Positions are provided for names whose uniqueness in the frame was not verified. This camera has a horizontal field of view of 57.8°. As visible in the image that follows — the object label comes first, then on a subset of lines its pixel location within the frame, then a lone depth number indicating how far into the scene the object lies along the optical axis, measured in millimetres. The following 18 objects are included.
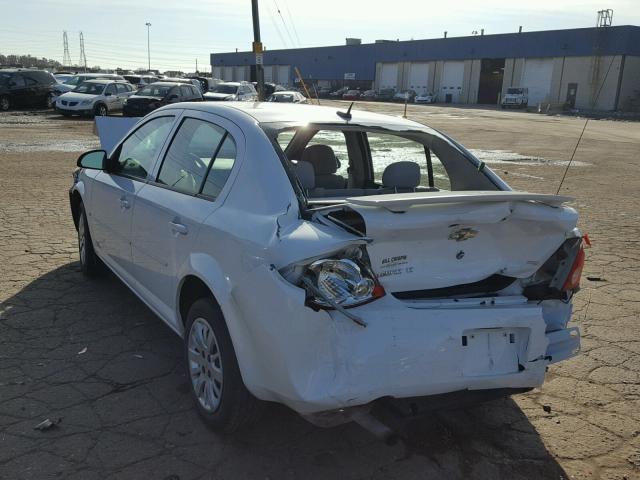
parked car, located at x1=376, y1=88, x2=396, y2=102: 72188
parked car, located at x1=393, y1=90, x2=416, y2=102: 70912
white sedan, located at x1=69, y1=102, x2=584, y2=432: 2418
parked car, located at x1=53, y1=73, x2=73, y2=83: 35488
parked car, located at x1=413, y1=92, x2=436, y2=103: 71312
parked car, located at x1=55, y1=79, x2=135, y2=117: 25016
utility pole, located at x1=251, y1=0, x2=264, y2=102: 22828
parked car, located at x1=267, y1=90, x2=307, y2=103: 28234
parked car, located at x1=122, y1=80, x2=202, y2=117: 23062
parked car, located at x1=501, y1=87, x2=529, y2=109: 60562
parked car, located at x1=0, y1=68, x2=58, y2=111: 27422
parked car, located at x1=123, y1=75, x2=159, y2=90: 38359
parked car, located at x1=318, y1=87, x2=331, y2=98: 79150
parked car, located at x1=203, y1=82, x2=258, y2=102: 28134
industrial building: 58250
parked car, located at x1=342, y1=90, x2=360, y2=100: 73075
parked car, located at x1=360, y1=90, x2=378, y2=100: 73562
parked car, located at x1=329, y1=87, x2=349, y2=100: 76988
